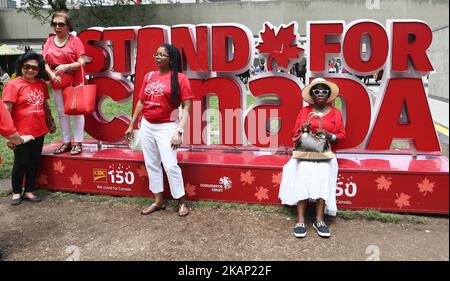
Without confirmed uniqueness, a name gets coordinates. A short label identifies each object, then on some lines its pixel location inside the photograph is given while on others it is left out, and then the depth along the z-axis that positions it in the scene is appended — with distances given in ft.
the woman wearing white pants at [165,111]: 11.90
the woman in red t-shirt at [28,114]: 12.95
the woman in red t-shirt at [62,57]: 13.91
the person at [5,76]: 57.54
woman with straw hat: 11.22
